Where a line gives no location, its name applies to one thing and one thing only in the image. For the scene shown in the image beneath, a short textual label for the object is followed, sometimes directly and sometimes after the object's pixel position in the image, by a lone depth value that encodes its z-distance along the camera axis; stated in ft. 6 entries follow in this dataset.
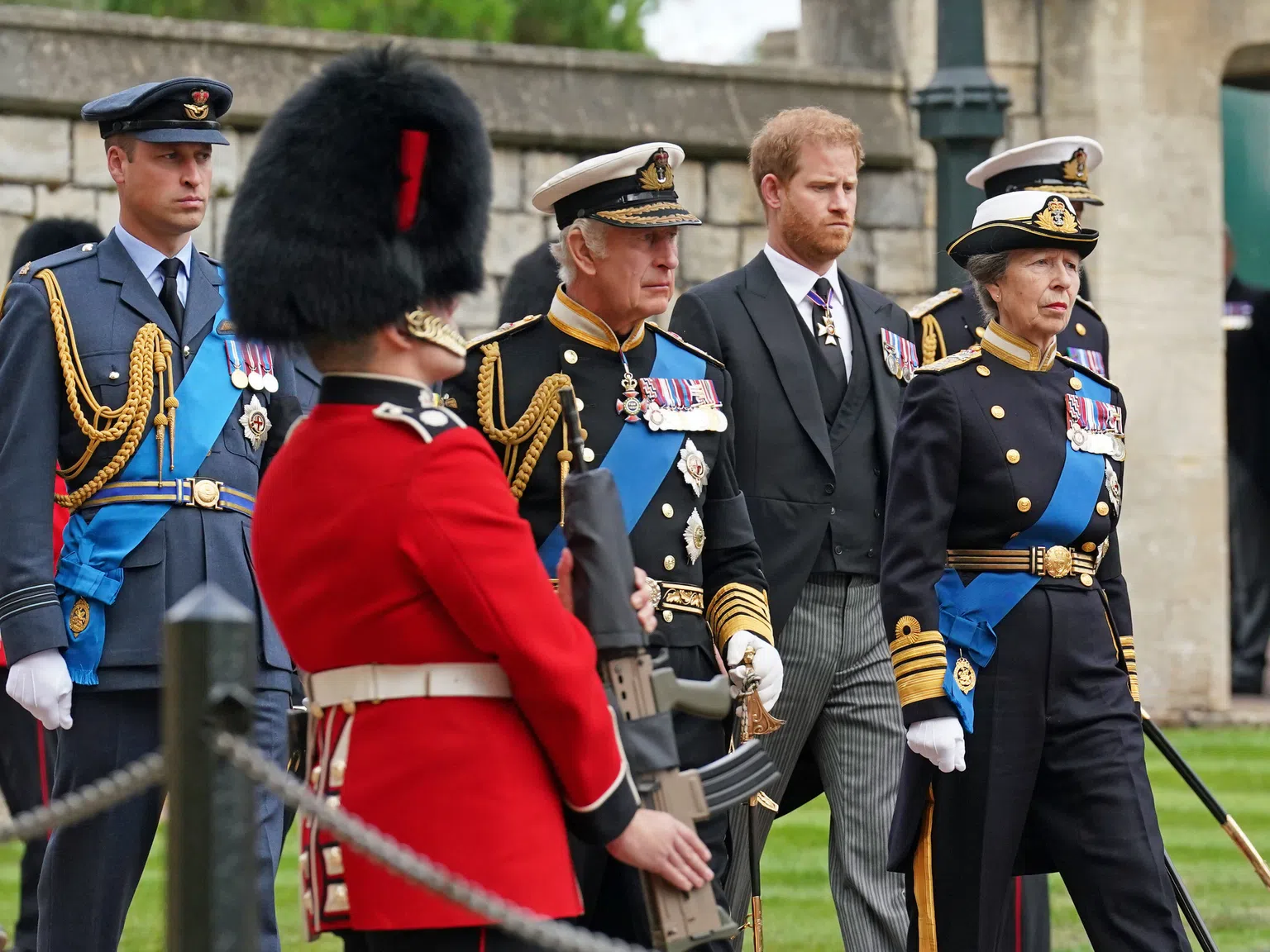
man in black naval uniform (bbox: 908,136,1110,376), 44.57
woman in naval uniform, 34.50
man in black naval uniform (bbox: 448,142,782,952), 33.35
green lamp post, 49.39
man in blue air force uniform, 34.17
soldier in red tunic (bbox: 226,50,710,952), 23.98
